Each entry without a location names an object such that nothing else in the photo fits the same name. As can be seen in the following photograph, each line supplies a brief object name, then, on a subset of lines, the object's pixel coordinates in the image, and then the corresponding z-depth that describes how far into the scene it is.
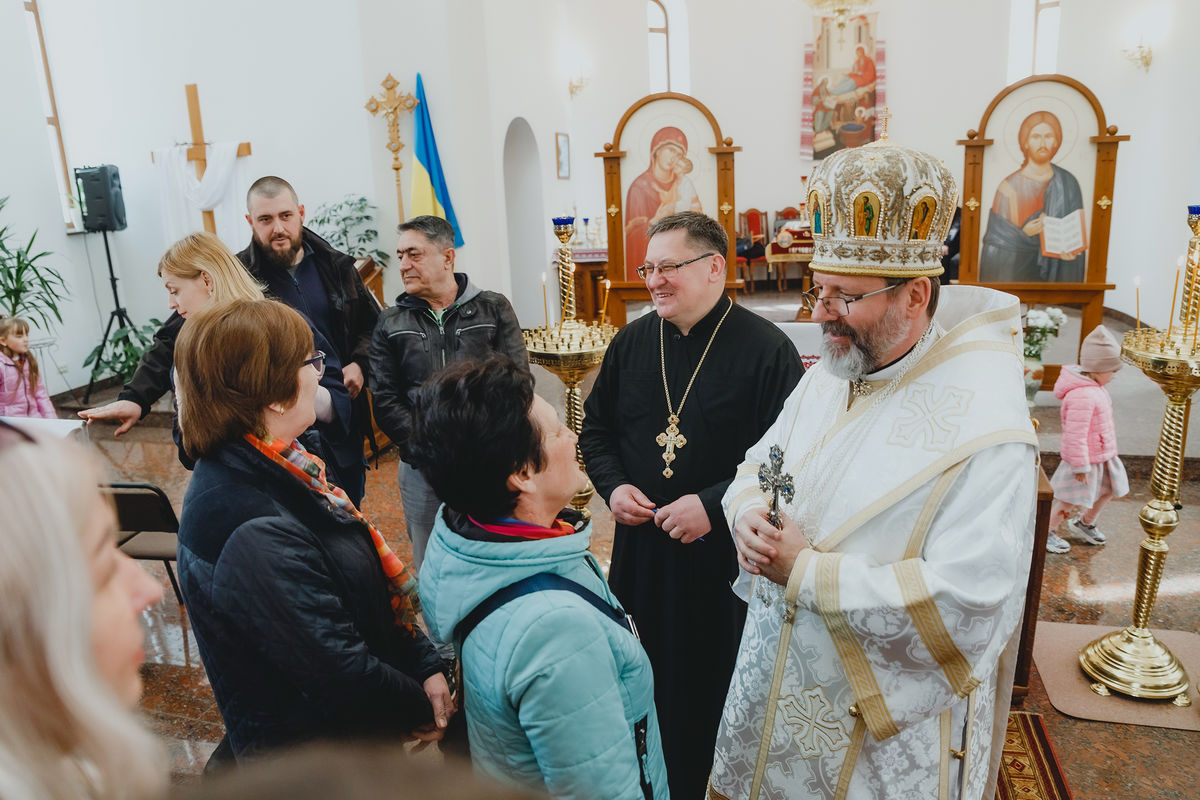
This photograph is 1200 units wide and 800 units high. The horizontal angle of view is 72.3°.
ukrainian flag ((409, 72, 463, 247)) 7.45
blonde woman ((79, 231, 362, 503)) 2.78
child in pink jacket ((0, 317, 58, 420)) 5.09
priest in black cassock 2.47
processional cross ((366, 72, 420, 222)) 7.41
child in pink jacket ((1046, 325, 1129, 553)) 4.13
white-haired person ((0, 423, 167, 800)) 0.54
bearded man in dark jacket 3.59
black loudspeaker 7.84
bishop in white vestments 1.51
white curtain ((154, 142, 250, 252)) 8.00
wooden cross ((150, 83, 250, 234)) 7.91
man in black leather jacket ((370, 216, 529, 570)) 3.28
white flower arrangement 6.31
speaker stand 8.02
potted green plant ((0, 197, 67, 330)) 7.11
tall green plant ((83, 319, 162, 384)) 8.05
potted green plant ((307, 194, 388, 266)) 7.58
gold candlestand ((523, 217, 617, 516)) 3.16
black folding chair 3.36
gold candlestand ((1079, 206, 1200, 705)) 2.73
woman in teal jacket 1.26
